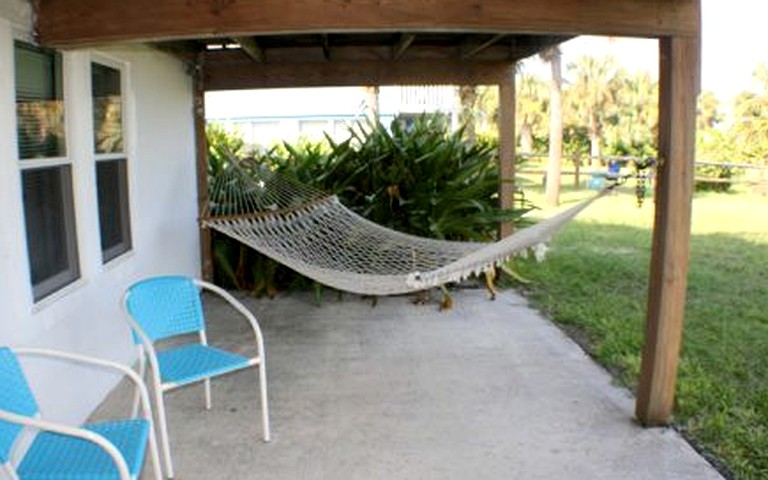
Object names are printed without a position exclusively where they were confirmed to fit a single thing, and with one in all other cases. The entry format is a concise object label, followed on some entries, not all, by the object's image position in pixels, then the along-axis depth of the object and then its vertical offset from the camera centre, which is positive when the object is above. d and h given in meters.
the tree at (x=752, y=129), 14.50 +0.35
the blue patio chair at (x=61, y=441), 1.69 -0.80
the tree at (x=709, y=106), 52.19 +2.93
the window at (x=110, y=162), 3.48 -0.08
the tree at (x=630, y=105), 34.19 +2.03
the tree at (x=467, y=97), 13.41 +0.94
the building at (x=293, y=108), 16.61 +0.90
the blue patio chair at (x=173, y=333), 2.54 -0.71
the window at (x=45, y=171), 2.68 -0.10
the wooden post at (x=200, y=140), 5.44 +0.05
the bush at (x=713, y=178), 13.99 -0.63
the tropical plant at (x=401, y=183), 5.68 -0.30
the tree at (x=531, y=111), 31.94 +1.61
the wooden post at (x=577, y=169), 15.50 -0.52
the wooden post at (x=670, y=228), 2.72 -0.32
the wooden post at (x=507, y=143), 5.71 +0.03
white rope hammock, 3.18 -0.53
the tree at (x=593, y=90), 33.81 +2.68
